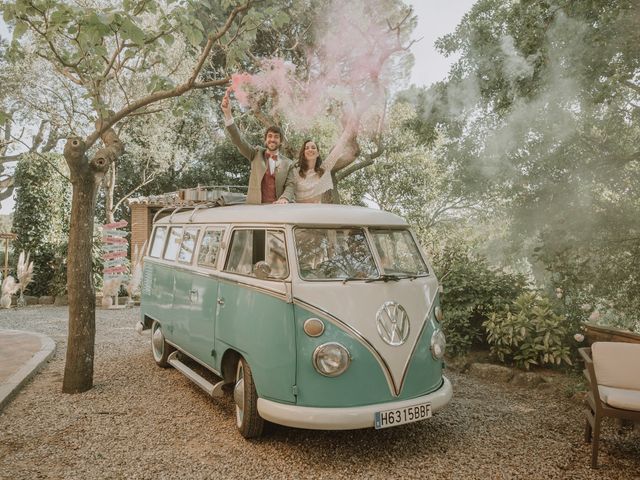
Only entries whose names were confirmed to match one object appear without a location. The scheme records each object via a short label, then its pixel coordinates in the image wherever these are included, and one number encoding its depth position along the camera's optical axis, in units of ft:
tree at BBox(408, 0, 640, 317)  26.27
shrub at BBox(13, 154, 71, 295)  47.34
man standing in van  18.88
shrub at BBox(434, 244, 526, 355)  23.13
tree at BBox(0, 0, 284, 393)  17.08
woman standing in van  19.14
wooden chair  12.68
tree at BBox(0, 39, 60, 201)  56.44
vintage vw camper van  12.67
